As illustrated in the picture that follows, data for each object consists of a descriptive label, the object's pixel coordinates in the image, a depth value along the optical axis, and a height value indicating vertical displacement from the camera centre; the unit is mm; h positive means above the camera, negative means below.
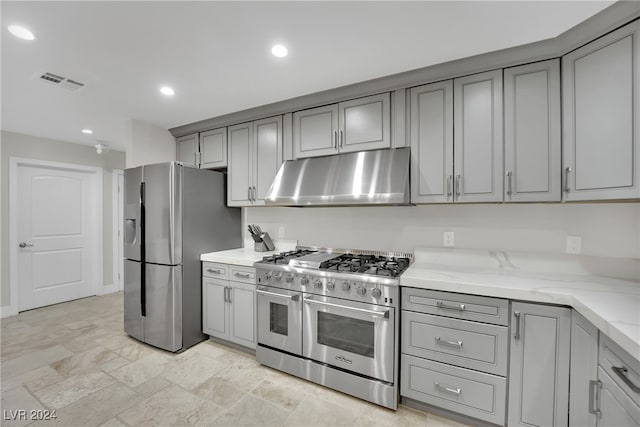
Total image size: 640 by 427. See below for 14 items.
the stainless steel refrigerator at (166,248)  2729 -382
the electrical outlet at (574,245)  1975 -261
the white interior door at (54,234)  3863 -337
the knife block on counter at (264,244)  3180 -391
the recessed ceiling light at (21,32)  1645 +1117
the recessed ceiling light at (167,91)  2450 +1112
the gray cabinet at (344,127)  2334 +770
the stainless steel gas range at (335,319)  1945 -874
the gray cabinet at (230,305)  2646 -952
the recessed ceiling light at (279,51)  1834 +1106
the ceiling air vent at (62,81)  2247 +1122
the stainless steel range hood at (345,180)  2158 +266
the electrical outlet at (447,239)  2379 -257
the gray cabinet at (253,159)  2885 +573
